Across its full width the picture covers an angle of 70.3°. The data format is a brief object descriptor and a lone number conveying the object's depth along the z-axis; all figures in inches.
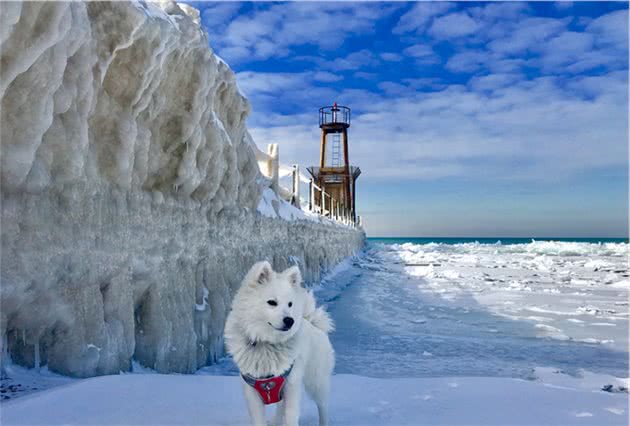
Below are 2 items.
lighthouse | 1593.3
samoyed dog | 122.1
